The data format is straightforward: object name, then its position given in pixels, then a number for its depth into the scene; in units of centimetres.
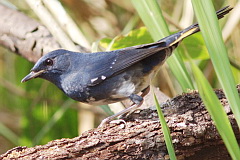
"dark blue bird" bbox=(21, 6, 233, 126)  321
